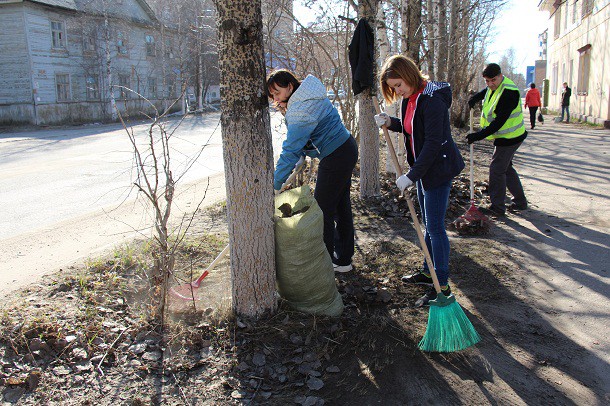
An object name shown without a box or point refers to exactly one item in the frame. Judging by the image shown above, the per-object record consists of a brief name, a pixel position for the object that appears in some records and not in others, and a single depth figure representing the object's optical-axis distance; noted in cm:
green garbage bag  327
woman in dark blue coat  346
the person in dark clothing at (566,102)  2130
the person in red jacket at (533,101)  1911
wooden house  2644
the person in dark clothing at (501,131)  586
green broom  304
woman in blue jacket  350
